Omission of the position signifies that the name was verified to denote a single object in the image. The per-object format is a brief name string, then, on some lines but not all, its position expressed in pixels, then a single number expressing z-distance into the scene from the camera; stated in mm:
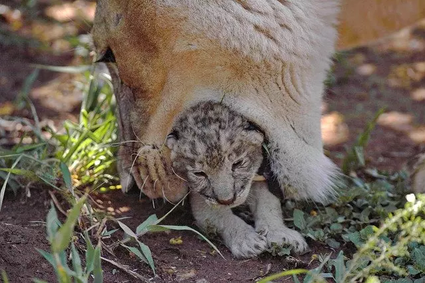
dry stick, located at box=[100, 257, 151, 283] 5238
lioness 5398
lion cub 5801
